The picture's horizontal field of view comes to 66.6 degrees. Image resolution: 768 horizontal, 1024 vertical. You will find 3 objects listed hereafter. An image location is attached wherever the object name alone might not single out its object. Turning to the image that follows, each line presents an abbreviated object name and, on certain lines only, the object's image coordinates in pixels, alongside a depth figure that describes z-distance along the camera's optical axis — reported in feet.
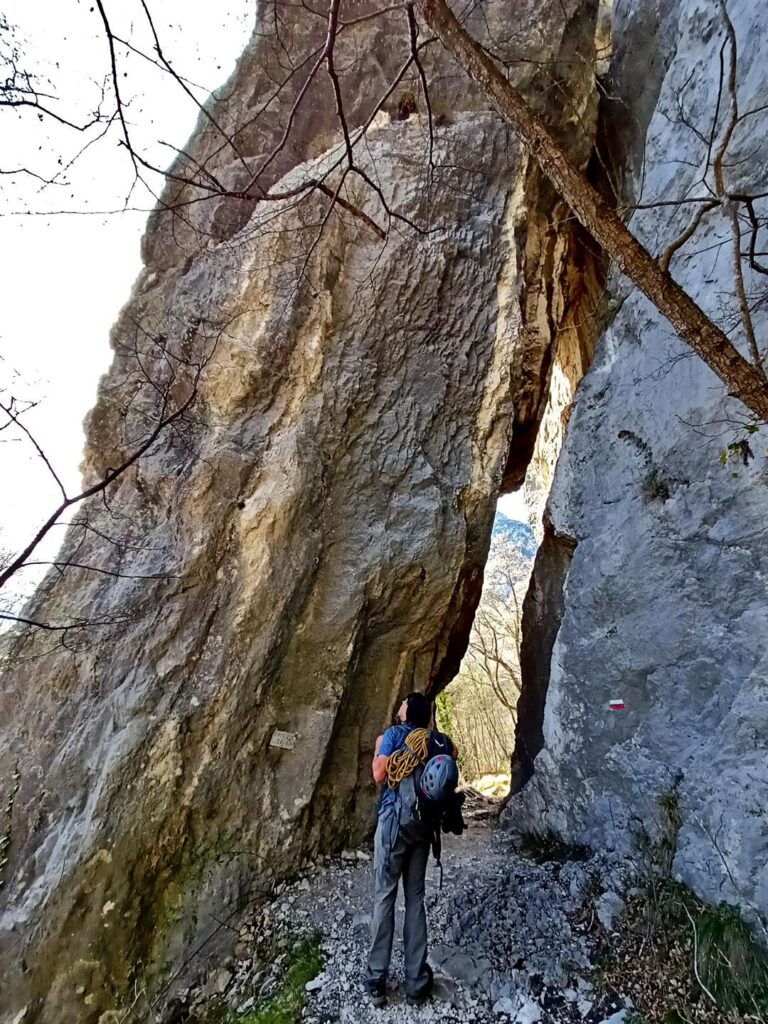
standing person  10.44
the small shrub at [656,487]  14.84
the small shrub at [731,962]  9.18
